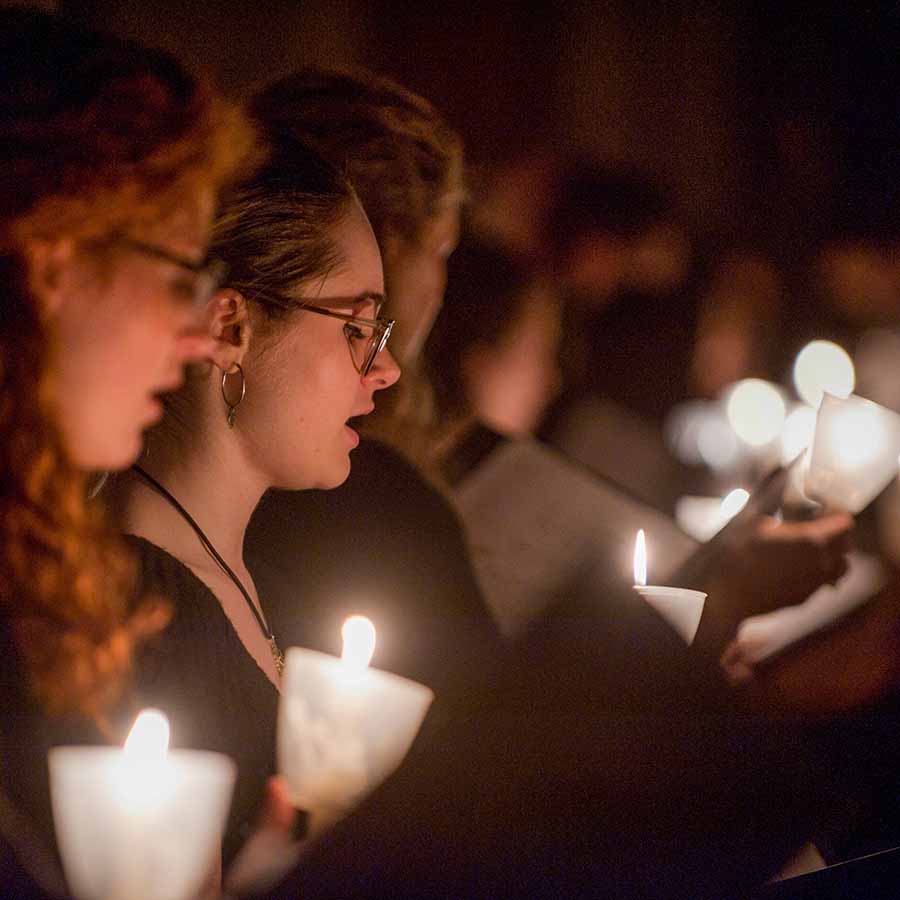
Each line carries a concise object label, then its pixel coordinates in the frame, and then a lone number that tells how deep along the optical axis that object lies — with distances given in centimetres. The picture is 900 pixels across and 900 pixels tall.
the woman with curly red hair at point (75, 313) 171
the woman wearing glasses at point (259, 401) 188
